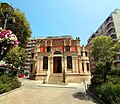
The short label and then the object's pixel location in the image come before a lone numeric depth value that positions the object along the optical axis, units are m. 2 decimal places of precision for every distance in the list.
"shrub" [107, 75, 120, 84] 7.29
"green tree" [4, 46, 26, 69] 16.28
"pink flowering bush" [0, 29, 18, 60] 4.73
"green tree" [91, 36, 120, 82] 8.53
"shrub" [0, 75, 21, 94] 7.52
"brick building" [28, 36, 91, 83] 18.59
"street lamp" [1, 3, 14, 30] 5.61
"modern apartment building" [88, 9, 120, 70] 31.65
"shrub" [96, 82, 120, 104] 5.25
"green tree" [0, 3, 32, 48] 14.63
